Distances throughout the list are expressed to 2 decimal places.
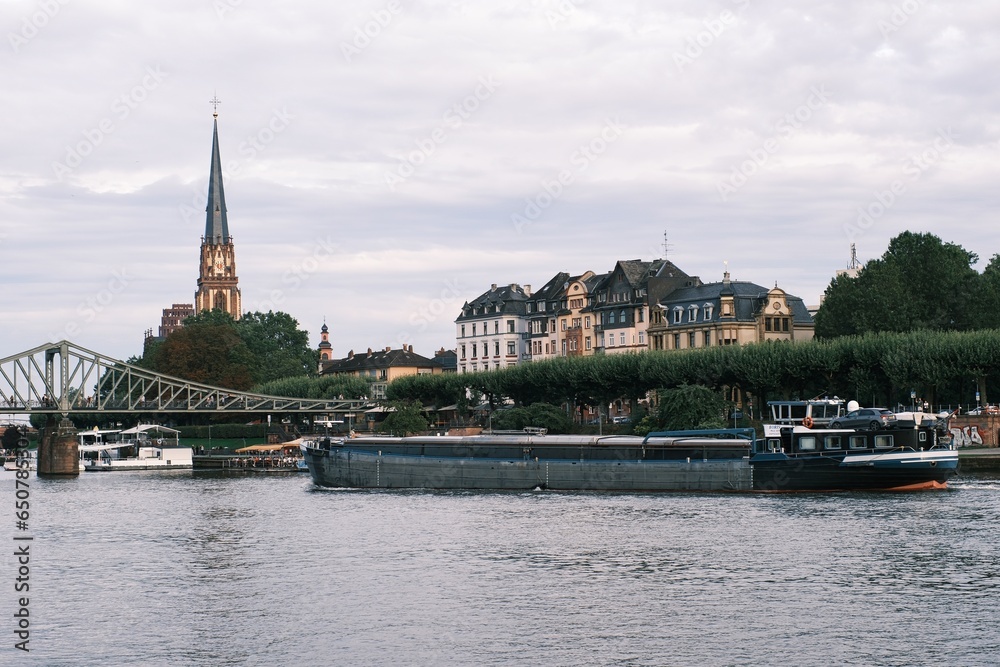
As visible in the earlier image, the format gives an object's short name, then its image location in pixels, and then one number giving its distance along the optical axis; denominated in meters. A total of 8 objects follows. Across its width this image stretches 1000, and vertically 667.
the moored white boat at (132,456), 157.62
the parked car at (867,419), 86.56
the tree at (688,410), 127.00
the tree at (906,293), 142.50
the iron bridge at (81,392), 159.38
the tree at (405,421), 162.62
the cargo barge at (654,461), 86.06
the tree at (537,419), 142.75
